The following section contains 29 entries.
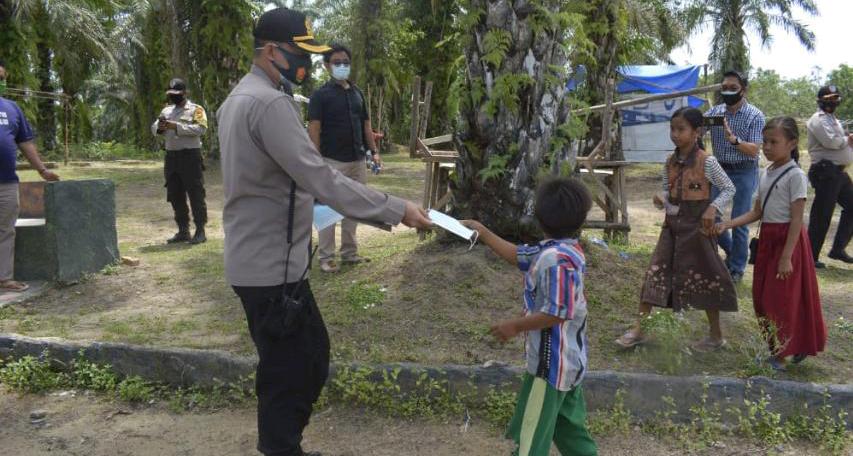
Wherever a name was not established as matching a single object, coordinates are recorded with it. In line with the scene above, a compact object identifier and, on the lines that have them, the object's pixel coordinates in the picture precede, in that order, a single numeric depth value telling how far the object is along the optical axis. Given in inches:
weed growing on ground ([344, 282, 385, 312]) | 206.2
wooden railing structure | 276.4
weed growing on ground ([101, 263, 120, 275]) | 266.7
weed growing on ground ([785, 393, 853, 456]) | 148.9
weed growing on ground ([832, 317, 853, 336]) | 202.1
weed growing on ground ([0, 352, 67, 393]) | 181.2
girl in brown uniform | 173.2
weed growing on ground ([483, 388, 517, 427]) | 157.1
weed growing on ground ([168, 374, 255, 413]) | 169.5
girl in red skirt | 165.5
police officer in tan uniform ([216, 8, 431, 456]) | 112.3
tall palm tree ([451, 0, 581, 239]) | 220.1
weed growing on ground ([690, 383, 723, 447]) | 152.3
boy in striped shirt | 110.2
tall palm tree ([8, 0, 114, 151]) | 827.4
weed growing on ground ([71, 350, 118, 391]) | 179.6
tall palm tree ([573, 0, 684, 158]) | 504.1
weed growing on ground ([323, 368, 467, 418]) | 161.8
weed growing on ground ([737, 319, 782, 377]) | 166.9
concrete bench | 247.4
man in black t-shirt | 244.7
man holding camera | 232.4
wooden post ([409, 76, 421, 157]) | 275.7
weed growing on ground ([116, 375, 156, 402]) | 173.2
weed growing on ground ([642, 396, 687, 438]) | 154.6
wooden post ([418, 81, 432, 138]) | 281.2
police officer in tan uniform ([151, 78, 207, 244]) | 309.1
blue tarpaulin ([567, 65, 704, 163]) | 690.8
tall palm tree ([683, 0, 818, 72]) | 976.3
